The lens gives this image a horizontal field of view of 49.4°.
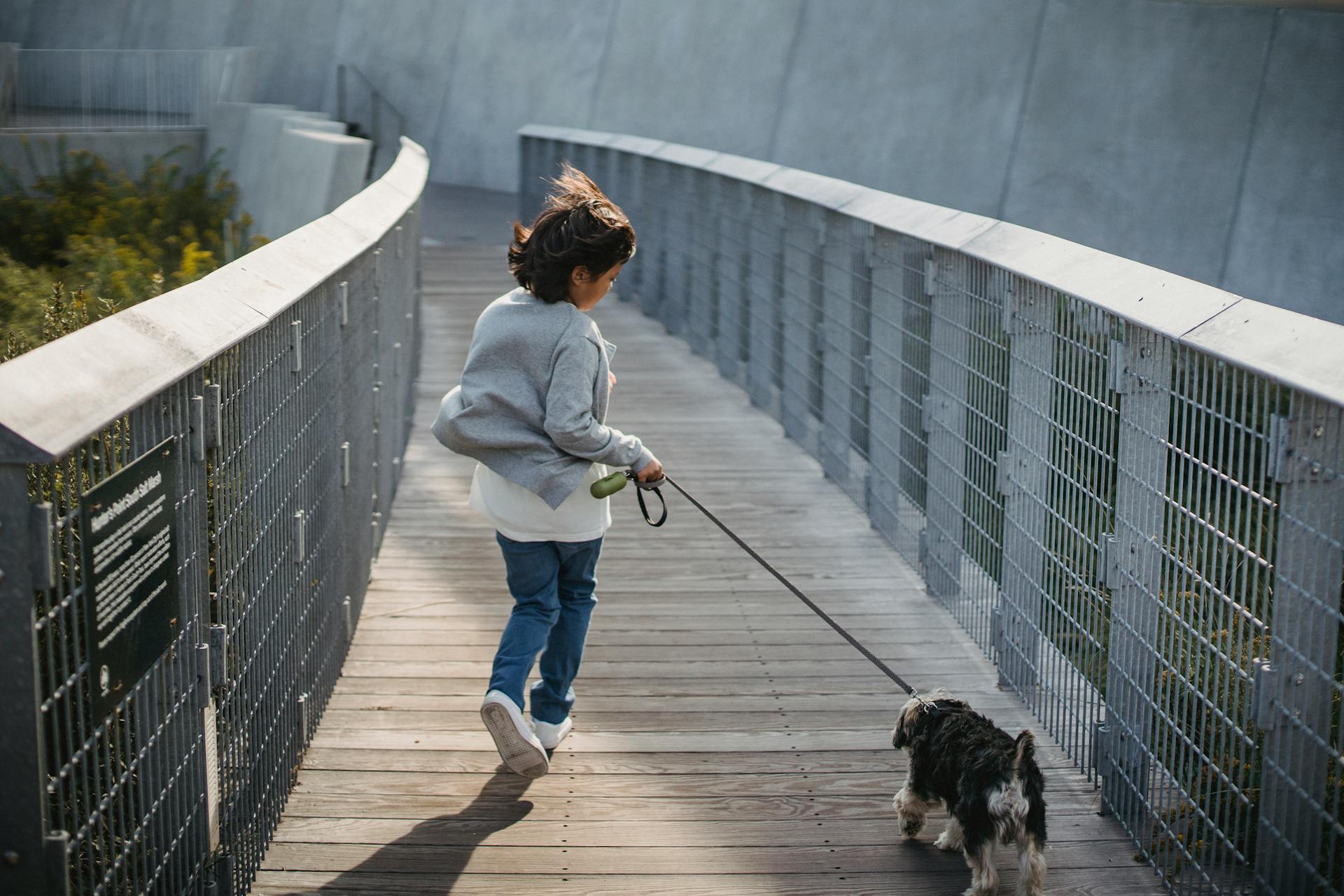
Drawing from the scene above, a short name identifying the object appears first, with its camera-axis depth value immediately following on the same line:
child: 3.81
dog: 3.33
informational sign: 2.23
